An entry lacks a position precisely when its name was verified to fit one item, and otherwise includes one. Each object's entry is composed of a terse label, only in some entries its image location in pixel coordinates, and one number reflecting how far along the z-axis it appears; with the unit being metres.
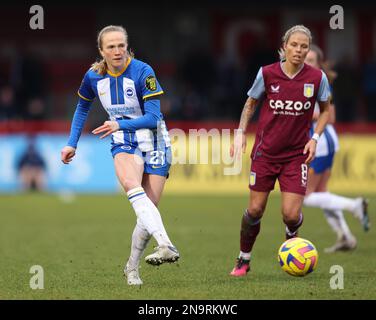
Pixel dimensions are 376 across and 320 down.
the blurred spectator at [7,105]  22.84
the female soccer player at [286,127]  8.77
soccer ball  8.37
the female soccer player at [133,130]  8.13
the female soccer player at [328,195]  11.60
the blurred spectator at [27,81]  23.06
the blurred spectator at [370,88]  24.56
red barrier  20.30
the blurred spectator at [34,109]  22.52
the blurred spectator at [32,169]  20.14
